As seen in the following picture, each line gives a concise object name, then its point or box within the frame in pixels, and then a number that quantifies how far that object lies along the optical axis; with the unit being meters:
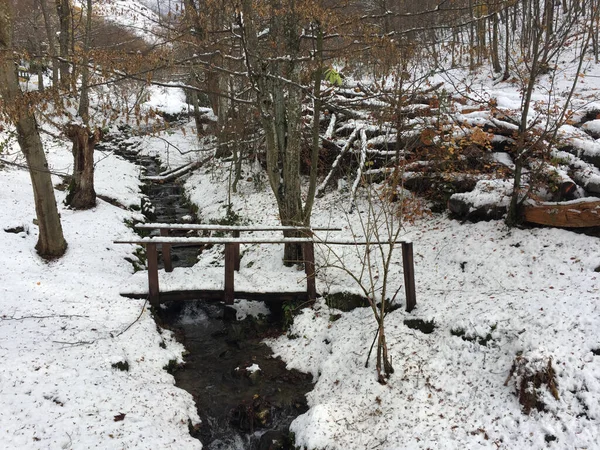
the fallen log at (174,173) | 16.92
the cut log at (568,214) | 6.15
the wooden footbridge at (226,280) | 7.06
